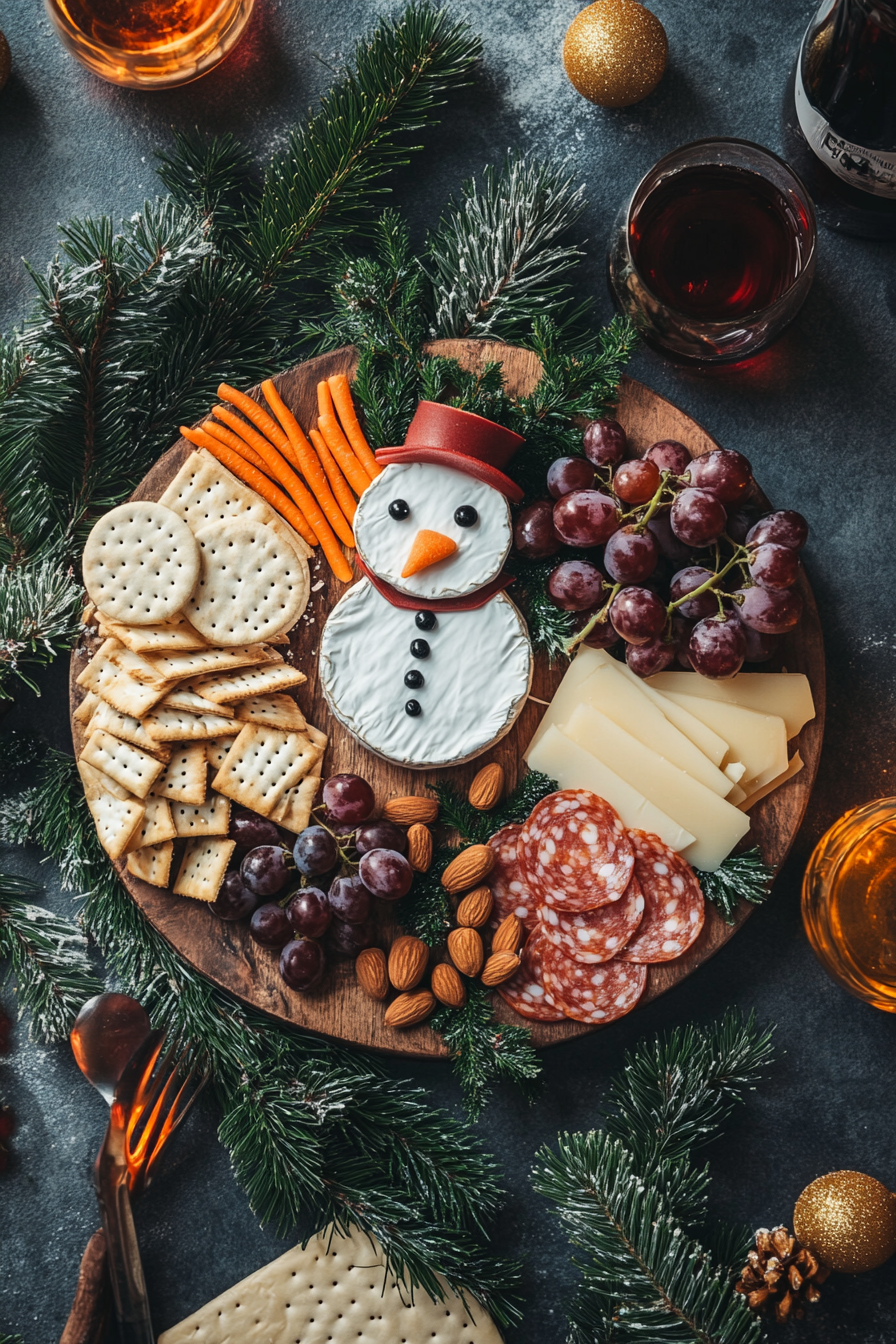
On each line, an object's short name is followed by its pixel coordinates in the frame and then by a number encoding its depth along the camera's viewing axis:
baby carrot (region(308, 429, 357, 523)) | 0.92
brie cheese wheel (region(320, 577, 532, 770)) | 0.90
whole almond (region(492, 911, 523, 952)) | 0.89
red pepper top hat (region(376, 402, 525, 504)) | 0.87
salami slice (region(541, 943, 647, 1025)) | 0.88
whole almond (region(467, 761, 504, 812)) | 0.90
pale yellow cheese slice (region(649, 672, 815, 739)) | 0.89
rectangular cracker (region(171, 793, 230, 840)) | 0.89
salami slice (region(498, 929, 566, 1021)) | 0.89
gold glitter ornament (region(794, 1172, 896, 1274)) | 0.88
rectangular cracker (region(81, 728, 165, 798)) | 0.89
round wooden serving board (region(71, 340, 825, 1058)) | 0.89
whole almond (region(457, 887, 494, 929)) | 0.89
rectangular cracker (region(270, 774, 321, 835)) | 0.90
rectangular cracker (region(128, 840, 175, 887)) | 0.89
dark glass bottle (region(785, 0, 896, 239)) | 0.82
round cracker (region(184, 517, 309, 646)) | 0.90
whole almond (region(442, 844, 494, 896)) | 0.88
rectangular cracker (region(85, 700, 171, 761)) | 0.89
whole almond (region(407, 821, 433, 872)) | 0.89
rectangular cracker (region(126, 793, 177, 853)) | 0.89
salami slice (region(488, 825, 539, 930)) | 0.90
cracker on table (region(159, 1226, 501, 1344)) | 0.90
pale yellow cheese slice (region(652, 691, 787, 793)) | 0.89
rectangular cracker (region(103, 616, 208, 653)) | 0.89
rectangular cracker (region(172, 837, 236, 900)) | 0.89
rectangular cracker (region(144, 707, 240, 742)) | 0.89
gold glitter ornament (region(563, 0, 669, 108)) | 0.90
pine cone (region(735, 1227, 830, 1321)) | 0.89
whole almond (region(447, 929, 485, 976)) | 0.88
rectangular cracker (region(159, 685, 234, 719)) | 0.89
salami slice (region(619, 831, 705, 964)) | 0.89
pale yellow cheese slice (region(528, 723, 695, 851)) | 0.89
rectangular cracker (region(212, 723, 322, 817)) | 0.89
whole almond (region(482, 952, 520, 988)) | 0.88
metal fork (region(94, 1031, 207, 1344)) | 0.88
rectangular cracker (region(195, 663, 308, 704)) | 0.90
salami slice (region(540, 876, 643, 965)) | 0.89
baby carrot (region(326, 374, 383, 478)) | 0.91
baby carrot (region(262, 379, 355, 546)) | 0.91
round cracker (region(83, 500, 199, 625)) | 0.89
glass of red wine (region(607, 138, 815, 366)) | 0.87
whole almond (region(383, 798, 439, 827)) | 0.89
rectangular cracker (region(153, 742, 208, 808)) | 0.89
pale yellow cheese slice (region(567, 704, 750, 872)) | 0.88
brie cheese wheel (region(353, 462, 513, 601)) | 0.90
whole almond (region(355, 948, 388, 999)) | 0.88
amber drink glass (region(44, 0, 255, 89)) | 0.89
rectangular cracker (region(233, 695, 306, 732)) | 0.90
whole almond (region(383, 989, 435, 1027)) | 0.88
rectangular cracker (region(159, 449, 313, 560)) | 0.91
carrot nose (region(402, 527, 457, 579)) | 0.89
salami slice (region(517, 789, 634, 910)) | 0.88
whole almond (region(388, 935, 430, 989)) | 0.88
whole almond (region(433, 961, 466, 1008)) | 0.88
